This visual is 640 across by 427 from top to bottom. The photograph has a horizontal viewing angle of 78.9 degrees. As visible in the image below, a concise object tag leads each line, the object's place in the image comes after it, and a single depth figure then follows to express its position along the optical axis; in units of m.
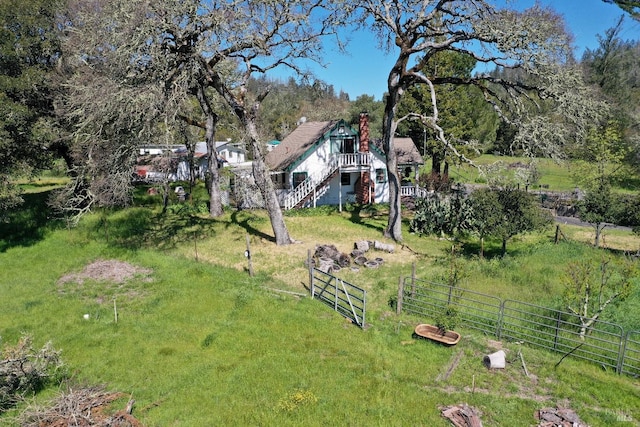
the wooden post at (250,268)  16.20
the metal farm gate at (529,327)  9.68
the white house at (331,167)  29.23
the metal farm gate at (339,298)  12.16
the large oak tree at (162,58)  15.82
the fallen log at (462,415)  7.46
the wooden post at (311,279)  14.14
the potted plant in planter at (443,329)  10.61
